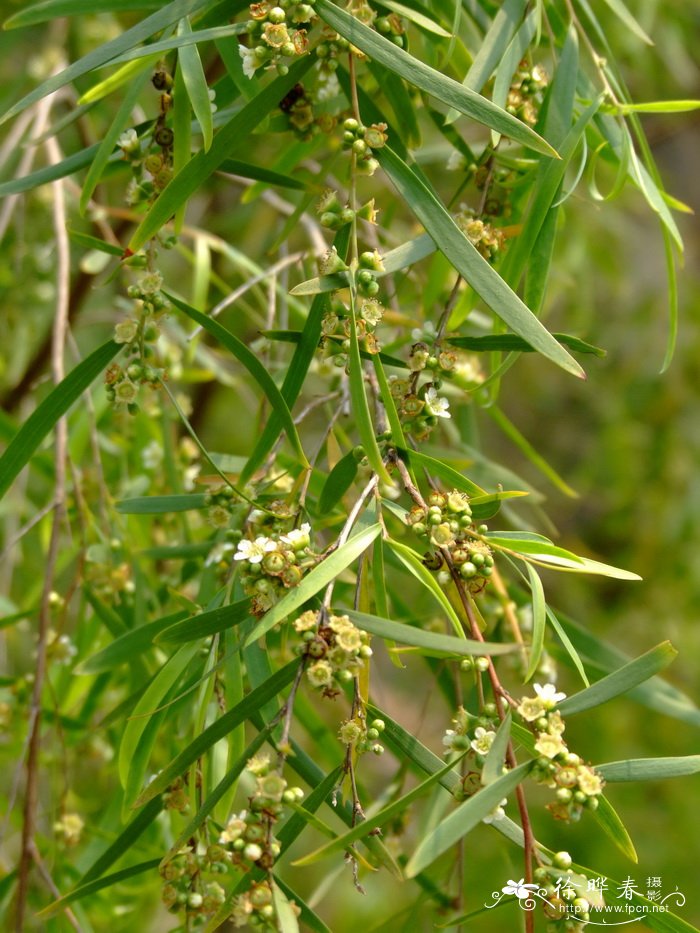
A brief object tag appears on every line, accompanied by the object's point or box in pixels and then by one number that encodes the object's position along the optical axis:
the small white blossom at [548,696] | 0.76
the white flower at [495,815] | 0.75
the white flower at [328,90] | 0.83
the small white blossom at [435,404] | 0.80
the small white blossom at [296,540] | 0.76
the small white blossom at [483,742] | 0.76
